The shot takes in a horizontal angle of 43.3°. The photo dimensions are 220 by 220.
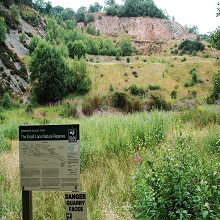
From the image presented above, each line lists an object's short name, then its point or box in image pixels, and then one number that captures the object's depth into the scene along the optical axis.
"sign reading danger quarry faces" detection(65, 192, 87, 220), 2.65
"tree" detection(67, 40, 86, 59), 52.25
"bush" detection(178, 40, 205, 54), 68.94
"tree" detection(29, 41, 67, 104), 34.94
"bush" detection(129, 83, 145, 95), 38.35
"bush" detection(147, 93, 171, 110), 27.52
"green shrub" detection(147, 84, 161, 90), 40.00
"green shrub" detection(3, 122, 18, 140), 11.61
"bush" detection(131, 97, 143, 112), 26.79
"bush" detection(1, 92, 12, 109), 31.39
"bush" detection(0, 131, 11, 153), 7.81
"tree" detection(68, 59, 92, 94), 38.06
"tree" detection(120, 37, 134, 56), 70.81
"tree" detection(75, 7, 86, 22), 118.25
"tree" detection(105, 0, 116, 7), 141.38
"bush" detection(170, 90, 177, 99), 36.40
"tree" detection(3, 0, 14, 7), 59.03
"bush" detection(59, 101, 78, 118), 25.78
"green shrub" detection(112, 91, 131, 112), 27.64
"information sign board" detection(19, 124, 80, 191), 2.71
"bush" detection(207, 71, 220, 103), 13.60
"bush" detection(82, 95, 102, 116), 26.20
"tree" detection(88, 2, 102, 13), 130.88
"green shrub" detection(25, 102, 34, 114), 30.36
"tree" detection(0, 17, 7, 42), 39.35
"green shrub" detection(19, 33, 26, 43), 48.56
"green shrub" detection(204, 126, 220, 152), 5.87
